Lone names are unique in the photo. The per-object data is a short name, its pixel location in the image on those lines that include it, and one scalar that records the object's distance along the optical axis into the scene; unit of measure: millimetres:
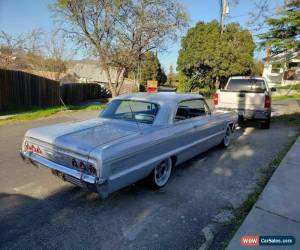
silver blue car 3236
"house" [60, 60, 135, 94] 39525
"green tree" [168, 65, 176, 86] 65862
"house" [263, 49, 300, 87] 23359
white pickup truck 9156
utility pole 21772
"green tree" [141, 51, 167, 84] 51131
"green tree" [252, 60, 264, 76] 46938
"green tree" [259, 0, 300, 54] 17139
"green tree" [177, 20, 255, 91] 28750
